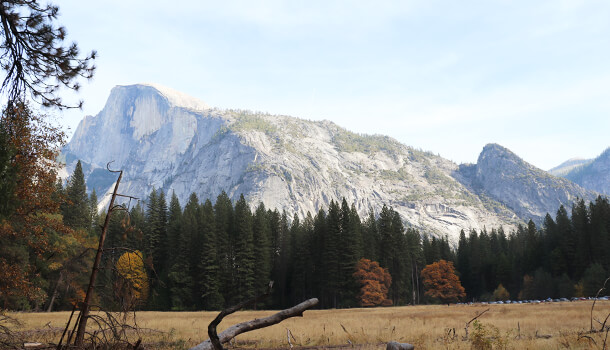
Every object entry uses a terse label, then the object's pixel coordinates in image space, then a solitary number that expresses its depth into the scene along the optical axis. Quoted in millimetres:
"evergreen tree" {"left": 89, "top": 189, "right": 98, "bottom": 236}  90062
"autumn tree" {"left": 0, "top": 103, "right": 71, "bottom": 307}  18984
